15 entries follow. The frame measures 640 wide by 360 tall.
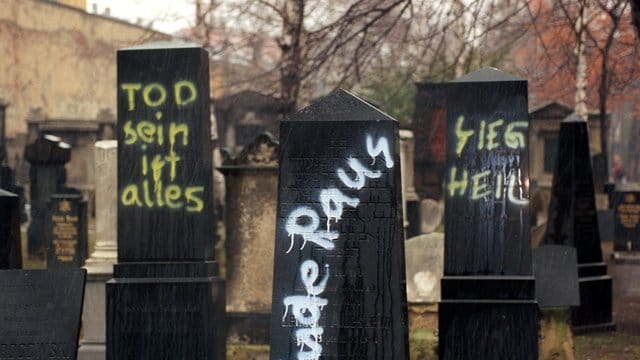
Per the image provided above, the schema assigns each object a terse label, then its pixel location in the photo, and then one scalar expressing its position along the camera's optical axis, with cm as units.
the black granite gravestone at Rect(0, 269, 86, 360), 790
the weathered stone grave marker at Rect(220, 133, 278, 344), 1256
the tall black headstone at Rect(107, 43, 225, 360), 861
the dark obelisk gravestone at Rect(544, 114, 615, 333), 1400
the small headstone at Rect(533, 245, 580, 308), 1050
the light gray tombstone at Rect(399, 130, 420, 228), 1971
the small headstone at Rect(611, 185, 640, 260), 2330
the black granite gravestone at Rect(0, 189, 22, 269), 921
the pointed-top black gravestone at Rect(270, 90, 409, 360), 721
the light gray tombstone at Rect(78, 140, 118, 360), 1211
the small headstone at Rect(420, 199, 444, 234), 2380
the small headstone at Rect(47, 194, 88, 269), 1731
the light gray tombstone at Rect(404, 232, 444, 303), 1259
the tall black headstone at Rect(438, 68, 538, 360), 889
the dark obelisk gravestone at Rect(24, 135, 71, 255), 2422
